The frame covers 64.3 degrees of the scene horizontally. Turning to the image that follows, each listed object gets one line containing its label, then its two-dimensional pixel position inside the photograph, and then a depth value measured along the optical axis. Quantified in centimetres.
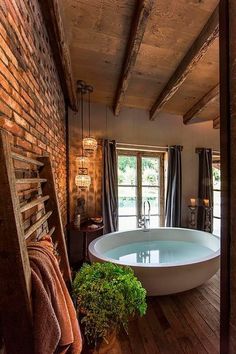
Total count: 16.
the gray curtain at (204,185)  420
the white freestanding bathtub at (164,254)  211
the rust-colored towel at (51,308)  73
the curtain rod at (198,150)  426
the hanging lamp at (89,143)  304
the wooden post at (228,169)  58
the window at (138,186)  393
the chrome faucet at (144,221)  353
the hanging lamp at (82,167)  306
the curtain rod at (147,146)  374
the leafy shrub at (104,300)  130
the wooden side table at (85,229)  292
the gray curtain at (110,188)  346
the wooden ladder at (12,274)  70
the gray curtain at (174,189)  396
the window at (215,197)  454
